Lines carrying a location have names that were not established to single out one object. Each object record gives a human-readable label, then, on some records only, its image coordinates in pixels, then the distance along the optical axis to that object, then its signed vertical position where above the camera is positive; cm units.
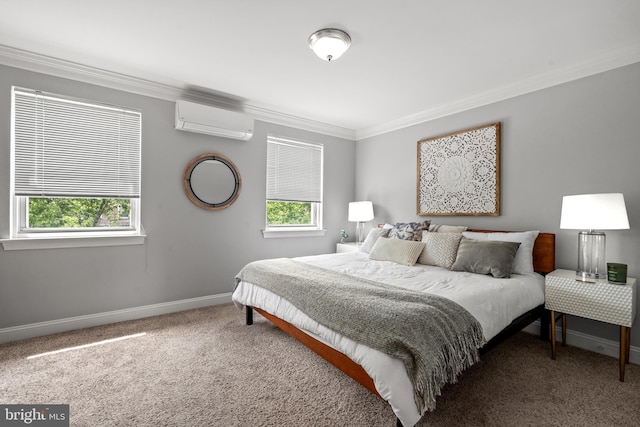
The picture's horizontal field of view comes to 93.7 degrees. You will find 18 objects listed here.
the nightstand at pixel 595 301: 207 -62
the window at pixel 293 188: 416 +40
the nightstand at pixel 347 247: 435 -47
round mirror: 347 +40
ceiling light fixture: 224 +133
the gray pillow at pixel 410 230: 344 -18
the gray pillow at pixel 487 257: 254 -37
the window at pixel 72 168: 265 +44
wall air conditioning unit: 323 +107
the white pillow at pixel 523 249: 269 -30
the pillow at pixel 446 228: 333 -14
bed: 150 -55
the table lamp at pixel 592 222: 215 -4
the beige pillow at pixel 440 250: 294 -34
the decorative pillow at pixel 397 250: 310 -38
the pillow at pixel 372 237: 378 -28
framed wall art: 326 +50
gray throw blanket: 145 -60
